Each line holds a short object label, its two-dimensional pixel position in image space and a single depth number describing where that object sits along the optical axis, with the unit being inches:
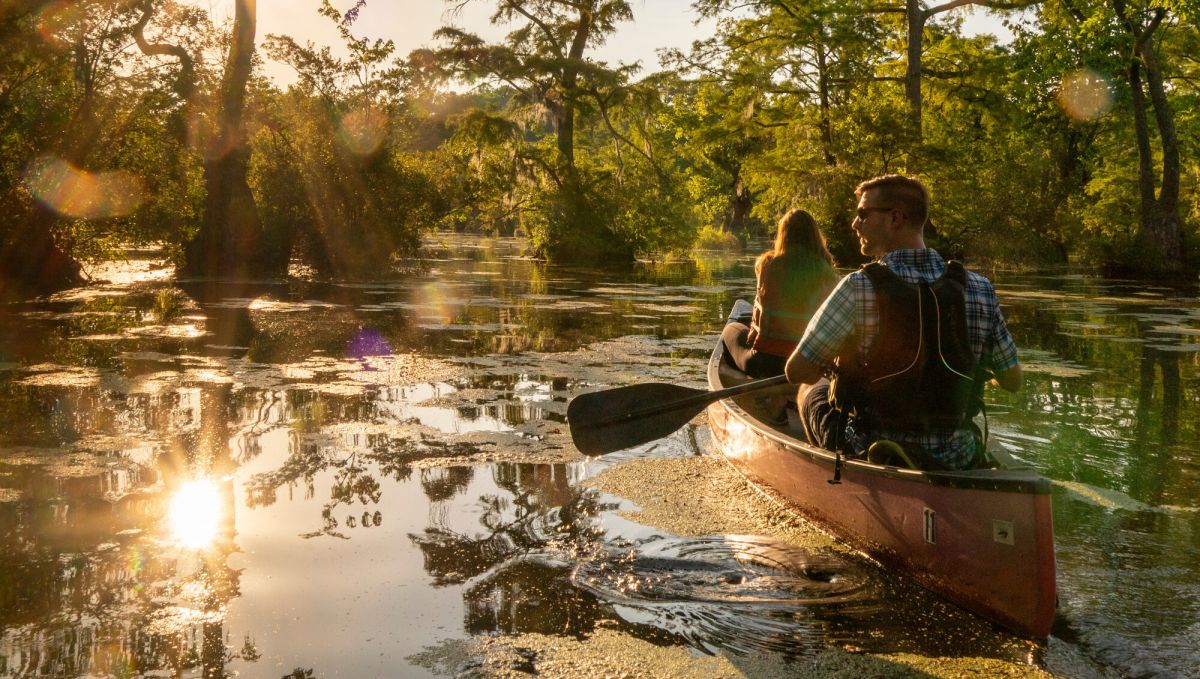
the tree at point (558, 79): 1146.7
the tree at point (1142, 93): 929.6
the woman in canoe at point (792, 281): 242.1
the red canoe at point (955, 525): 134.3
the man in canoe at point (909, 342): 145.9
